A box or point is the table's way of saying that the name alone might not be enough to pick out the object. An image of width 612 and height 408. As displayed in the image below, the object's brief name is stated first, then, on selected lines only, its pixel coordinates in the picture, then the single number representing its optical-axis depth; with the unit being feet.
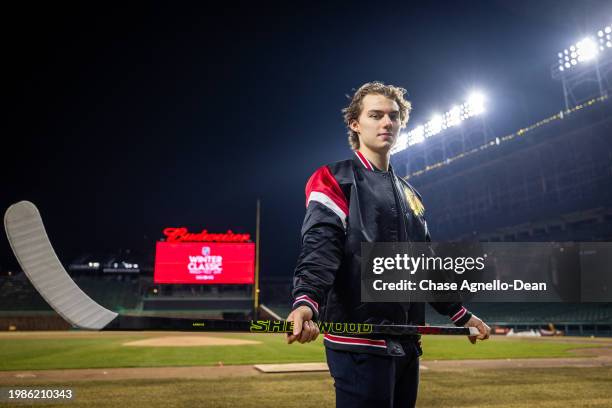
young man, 6.64
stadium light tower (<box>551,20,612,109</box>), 118.11
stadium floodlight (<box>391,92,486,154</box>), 152.56
